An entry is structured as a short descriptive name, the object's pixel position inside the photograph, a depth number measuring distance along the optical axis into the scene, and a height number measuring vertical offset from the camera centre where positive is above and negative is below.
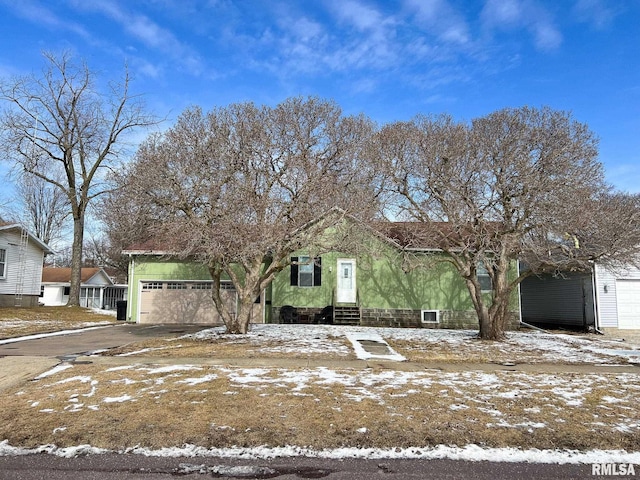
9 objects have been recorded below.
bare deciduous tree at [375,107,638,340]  12.20 +2.75
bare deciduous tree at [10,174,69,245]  41.31 +6.67
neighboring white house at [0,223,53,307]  22.72 +1.05
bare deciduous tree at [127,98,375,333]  11.47 +2.73
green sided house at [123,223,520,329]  19.25 -0.38
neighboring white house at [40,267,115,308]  36.84 -0.05
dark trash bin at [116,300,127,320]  20.53 -1.18
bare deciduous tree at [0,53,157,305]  24.16 +7.10
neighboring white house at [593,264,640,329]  18.06 -0.50
